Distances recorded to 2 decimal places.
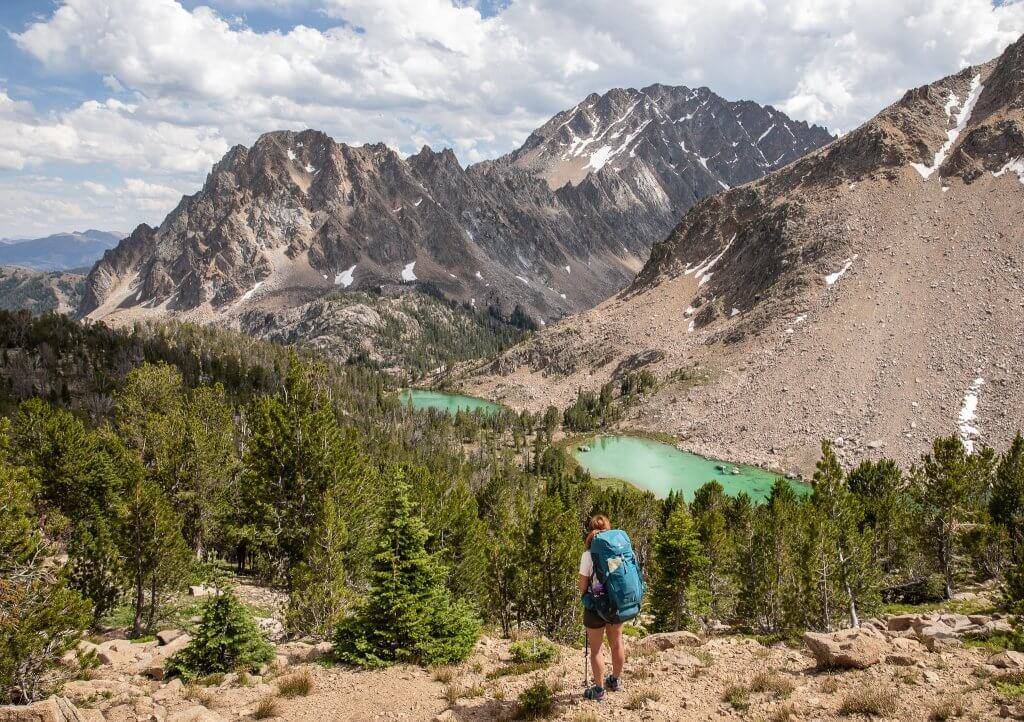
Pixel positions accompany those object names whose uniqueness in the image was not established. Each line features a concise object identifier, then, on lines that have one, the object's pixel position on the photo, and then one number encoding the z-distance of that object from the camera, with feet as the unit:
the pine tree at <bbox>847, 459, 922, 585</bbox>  158.92
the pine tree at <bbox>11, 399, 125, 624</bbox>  91.04
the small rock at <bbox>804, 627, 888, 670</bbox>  46.29
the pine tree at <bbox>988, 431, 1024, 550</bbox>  138.74
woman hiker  38.99
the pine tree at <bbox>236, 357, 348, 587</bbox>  102.01
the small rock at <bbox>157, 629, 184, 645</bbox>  75.37
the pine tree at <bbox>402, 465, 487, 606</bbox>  122.72
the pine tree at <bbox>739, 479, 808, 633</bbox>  131.13
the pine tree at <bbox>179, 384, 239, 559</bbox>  131.03
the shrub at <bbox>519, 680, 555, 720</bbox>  39.63
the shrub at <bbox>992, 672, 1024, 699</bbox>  39.19
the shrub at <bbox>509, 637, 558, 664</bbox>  53.67
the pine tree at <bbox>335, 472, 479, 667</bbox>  54.70
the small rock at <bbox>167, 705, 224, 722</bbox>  41.22
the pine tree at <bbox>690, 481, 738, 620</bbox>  147.74
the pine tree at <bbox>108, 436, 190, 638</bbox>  91.97
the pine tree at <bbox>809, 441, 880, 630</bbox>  123.75
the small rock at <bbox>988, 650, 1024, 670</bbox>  44.55
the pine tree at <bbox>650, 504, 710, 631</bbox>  128.57
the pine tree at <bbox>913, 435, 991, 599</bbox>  142.61
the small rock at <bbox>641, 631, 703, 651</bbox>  58.18
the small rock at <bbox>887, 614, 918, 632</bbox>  75.81
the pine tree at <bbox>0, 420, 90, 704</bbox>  47.57
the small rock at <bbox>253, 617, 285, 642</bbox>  82.69
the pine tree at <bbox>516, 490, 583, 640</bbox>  130.52
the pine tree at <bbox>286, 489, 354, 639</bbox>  79.05
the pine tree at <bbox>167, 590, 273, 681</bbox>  56.59
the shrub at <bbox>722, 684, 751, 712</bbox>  41.15
